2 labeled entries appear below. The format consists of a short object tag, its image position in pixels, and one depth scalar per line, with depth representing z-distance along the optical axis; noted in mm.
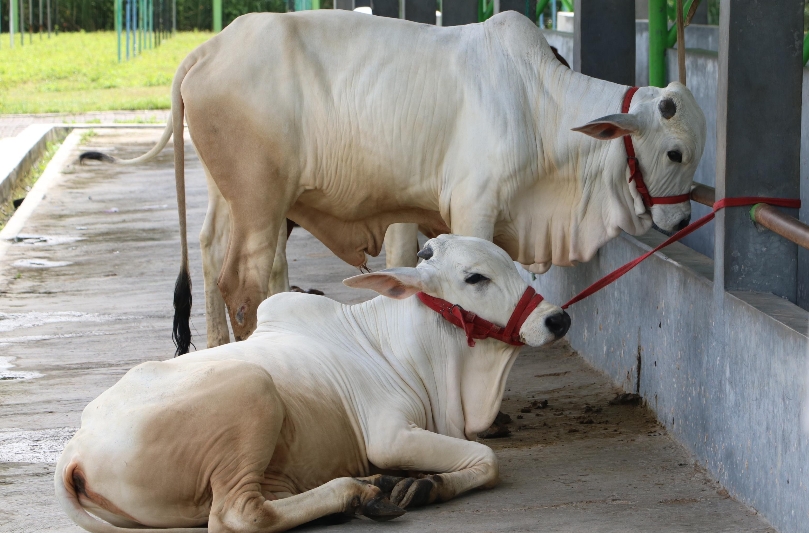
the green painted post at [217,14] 35312
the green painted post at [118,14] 28781
